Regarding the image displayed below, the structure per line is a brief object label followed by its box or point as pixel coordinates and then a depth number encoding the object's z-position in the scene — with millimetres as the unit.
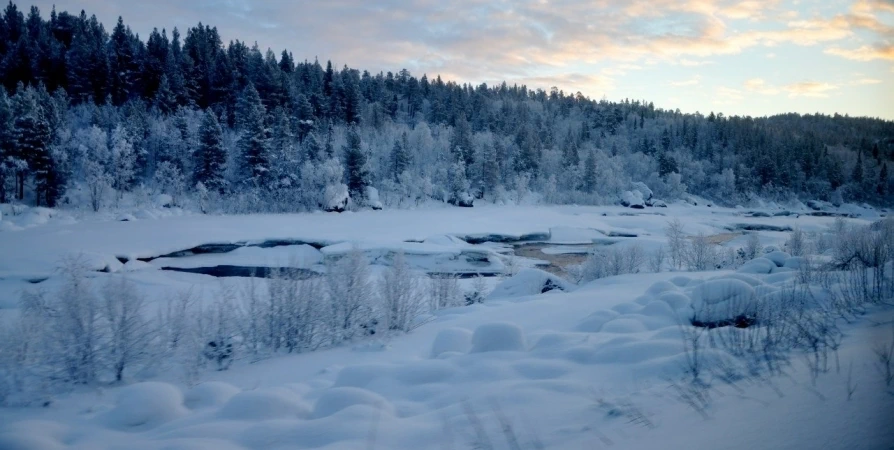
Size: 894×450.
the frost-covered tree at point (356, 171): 47844
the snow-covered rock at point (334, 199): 42906
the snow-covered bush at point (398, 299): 9961
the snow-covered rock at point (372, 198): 46928
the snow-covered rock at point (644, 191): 67000
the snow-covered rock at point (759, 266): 13422
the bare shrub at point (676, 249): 21062
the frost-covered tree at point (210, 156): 41625
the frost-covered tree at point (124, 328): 7449
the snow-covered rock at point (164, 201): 39250
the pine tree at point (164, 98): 53375
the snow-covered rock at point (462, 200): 55094
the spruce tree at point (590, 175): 68562
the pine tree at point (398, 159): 57125
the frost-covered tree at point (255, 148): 43531
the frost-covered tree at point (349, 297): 9625
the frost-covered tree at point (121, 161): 40969
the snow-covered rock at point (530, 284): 14156
